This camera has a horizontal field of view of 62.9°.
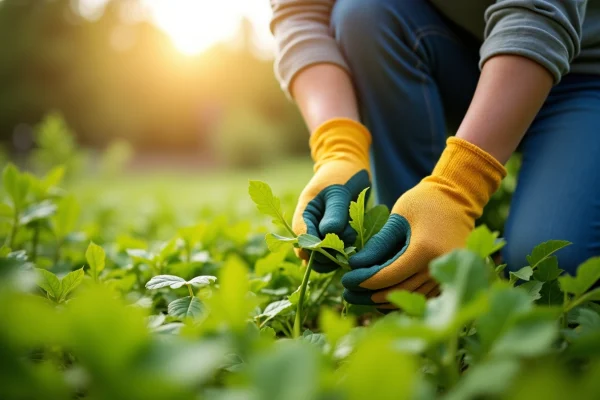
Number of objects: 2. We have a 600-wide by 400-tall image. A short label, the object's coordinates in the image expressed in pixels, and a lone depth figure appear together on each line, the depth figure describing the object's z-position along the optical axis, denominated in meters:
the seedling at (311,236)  0.75
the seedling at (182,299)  0.69
